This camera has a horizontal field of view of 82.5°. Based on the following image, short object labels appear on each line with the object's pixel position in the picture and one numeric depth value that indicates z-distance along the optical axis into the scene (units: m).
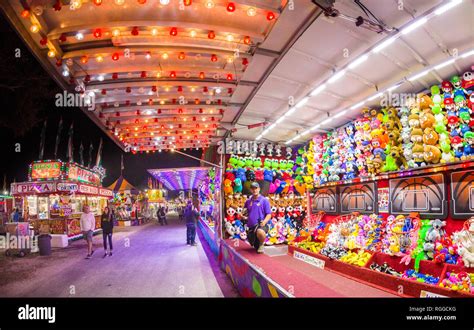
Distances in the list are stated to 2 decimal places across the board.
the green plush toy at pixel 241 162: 10.06
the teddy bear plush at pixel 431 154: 5.71
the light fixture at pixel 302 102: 6.47
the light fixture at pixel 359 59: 4.54
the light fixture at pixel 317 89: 5.67
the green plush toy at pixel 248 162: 10.27
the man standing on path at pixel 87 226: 10.22
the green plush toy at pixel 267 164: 10.88
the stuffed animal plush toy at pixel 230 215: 9.35
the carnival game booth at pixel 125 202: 25.93
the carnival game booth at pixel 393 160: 4.57
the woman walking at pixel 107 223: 10.59
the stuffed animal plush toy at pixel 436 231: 5.54
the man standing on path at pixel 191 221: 12.15
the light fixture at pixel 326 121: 8.20
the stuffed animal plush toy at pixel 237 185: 9.73
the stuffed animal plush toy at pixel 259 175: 10.45
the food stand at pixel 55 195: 14.50
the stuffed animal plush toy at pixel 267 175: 10.63
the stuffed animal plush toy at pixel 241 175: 9.90
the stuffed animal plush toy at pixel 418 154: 5.98
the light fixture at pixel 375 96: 6.36
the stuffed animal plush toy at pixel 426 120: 5.89
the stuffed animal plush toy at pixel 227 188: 9.50
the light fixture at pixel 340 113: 7.48
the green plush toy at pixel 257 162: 10.55
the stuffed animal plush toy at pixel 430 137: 5.78
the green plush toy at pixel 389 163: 6.86
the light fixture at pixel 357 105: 6.79
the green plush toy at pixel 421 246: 5.61
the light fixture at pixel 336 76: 5.13
